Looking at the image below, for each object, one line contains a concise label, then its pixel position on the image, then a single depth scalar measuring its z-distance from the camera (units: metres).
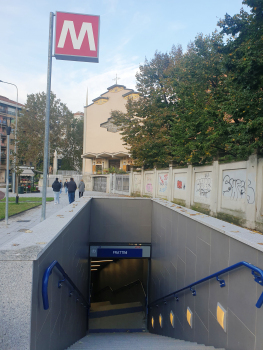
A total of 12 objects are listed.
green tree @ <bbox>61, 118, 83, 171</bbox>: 53.06
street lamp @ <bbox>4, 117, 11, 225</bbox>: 9.91
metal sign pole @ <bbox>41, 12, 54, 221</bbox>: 7.21
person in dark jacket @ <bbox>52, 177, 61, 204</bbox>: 14.55
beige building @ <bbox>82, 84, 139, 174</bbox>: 39.34
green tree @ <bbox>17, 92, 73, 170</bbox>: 40.88
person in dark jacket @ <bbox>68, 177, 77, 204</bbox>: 14.23
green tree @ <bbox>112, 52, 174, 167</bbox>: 14.09
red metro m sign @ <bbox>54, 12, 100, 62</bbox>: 7.03
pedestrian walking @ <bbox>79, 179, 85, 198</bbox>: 16.72
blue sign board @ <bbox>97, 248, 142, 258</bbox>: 10.22
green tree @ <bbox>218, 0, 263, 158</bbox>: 5.70
